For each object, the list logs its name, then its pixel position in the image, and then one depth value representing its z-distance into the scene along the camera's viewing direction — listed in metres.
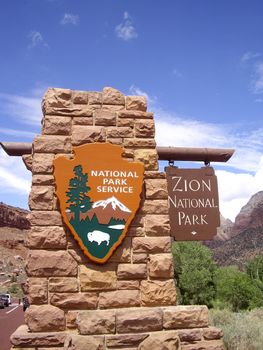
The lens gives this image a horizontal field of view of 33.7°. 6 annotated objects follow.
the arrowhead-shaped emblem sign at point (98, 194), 4.80
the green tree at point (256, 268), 28.62
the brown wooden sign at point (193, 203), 5.62
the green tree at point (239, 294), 23.70
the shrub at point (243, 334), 9.27
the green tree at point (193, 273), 25.62
